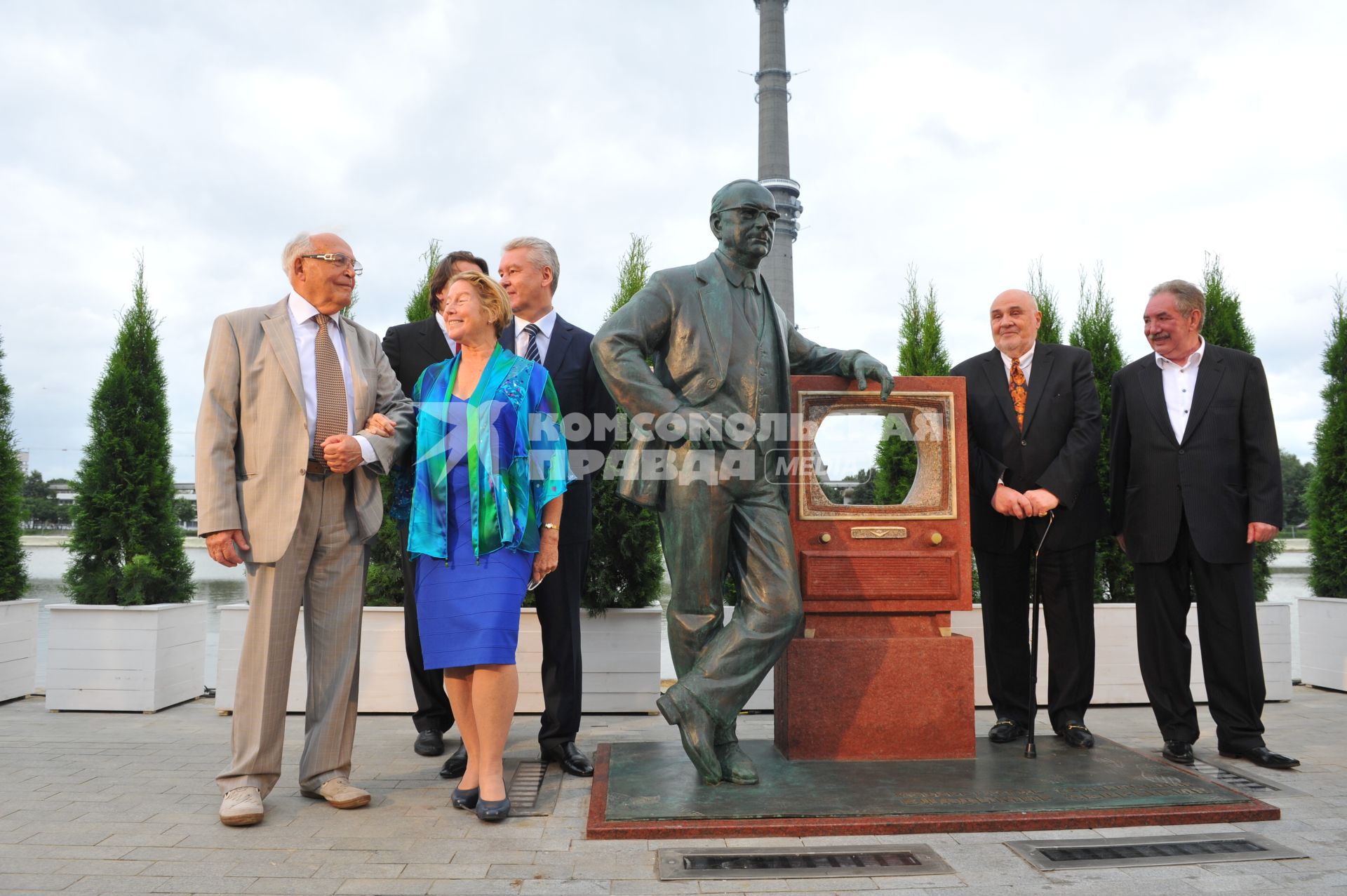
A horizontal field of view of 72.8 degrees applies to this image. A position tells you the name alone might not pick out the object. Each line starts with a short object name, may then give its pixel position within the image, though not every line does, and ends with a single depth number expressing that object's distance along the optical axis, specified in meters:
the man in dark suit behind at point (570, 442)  3.95
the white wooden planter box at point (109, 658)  5.14
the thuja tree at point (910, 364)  6.18
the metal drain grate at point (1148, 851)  2.65
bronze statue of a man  3.33
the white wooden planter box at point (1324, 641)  5.83
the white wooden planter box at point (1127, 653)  5.51
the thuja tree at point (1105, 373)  5.82
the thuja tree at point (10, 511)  5.54
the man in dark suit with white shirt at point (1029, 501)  4.04
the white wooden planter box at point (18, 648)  5.32
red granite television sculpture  3.66
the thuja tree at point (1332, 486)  5.96
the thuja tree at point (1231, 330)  5.97
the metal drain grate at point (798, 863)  2.58
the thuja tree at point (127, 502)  5.37
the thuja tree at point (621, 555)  5.32
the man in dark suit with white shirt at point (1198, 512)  3.96
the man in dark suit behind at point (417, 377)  4.18
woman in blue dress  3.13
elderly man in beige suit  3.18
